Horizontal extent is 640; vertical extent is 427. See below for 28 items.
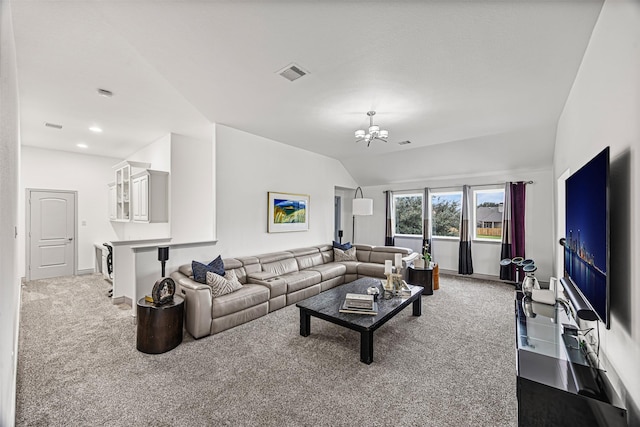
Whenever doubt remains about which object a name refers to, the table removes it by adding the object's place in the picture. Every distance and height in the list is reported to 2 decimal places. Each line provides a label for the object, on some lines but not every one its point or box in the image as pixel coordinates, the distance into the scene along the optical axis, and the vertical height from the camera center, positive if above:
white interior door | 5.51 -0.48
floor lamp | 6.03 +0.16
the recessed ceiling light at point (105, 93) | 3.24 +1.49
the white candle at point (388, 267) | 3.55 -0.73
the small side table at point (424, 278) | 4.75 -1.17
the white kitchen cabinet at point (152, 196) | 4.51 +0.28
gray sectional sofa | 3.09 -1.08
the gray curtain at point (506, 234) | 5.58 -0.45
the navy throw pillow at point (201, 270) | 3.42 -0.78
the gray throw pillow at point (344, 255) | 5.99 -0.96
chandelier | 3.46 +1.08
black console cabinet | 1.21 -0.88
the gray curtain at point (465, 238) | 6.08 -0.57
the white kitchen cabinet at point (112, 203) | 5.75 +0.21
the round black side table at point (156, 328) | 2.70 -1.20
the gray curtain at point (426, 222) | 6.69 -0.23
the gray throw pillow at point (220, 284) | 3.32 -0.93
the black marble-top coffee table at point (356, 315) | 2.55 -1.09
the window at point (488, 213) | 5.96 +0.01
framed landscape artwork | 5.09 +0.01
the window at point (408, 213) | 7.20 +0.00
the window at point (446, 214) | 6.54 -0.02
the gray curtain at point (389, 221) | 7.43 -0.24
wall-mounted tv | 1.35 -0.13
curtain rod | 5.50 +0.65
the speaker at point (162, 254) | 3.23 -0.51
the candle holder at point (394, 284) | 3.47 -0.96
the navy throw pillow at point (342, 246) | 6.12 -0.78
